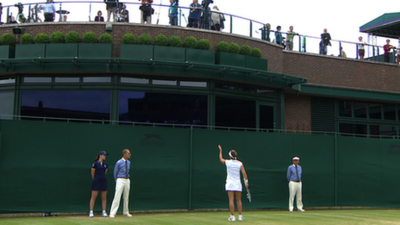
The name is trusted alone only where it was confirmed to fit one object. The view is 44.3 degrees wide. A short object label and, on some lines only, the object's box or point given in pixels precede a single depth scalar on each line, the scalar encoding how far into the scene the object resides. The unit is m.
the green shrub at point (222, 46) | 18.14
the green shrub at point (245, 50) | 18.59
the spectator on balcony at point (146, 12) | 18.00
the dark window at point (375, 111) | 23.31
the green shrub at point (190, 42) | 17.66
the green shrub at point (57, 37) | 17.05
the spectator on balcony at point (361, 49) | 23.34
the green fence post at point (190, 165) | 13.34
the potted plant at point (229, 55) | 18.11
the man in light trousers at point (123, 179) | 11.78
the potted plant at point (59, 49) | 16.95
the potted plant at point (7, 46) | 17.20
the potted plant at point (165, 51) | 17.33
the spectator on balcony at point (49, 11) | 17.81
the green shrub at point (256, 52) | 18.90
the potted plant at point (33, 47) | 17.03
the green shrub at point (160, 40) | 17.41
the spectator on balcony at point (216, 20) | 18.89
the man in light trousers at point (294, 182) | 14.27
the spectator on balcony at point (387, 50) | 24.12
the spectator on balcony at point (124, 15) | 17.91
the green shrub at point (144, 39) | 17.25
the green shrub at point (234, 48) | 18.30
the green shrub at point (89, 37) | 17.08
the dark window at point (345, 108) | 22.73
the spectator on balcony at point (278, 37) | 21.00
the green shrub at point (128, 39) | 17.20
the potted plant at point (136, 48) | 17.11
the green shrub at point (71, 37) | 17.03
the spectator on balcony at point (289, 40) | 21.66
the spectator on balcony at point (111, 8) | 17.84
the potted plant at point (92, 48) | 17.02
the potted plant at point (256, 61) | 18.62
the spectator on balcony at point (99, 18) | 17.83
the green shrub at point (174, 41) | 17.52
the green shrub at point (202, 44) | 17.81
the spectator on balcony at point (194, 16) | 18.55
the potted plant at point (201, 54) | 17.62
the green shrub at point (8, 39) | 17.42
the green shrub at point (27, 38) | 17.23
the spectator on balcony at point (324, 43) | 22.38
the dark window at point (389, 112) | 23.65
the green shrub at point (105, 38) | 17.14
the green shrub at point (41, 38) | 17.08
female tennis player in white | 11.04
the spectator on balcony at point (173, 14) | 18.20
